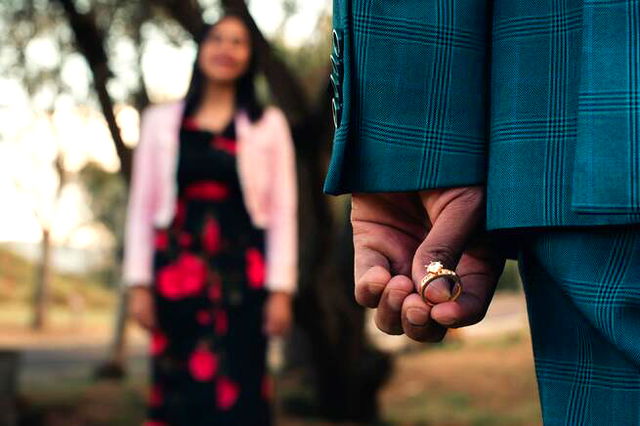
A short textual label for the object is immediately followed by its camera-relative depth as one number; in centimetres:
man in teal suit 113
